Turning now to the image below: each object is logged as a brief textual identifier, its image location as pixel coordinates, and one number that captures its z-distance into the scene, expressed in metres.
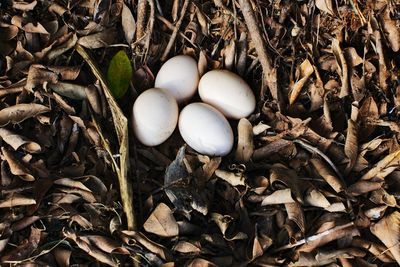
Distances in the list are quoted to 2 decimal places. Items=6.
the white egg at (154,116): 0.85
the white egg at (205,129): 0.85
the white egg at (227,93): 0.87
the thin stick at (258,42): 0.87
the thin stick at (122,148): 0.82
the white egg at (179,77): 0.88
